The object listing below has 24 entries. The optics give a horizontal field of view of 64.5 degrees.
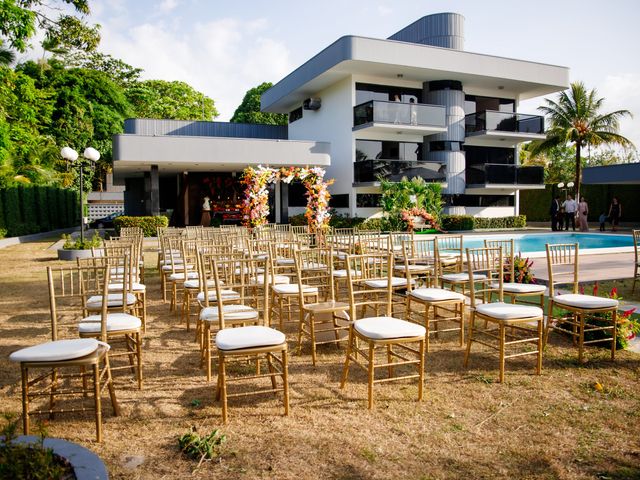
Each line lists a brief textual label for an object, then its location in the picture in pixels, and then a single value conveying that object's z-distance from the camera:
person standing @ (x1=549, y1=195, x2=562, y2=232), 22.34
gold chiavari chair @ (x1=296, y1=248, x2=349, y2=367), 4.53
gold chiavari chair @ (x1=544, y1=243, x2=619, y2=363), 4.50
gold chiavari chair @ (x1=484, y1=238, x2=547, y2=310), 5.03
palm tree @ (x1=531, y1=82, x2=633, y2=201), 28.80
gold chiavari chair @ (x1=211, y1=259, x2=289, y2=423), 3.28
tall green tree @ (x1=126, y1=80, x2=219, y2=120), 37.25
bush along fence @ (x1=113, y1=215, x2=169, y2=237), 18.50
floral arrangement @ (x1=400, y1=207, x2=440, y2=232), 18.62
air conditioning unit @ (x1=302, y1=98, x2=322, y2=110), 25.09
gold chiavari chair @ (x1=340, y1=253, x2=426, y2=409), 3.55
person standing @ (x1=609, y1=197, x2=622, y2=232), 22.49
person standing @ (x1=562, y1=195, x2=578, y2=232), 22.00
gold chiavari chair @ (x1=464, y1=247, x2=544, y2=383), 4.10
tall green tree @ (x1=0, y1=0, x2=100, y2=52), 12.34
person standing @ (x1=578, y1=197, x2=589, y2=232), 22.22
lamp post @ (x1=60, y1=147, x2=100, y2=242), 12.92
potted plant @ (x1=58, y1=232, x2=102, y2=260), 12.60
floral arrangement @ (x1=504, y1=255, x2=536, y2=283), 6.94
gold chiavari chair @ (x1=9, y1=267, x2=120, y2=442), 2.95
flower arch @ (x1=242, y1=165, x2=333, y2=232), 12.62
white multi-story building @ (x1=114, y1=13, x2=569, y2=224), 20.50
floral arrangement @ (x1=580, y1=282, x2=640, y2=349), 4.82
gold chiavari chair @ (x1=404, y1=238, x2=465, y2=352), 4.78
